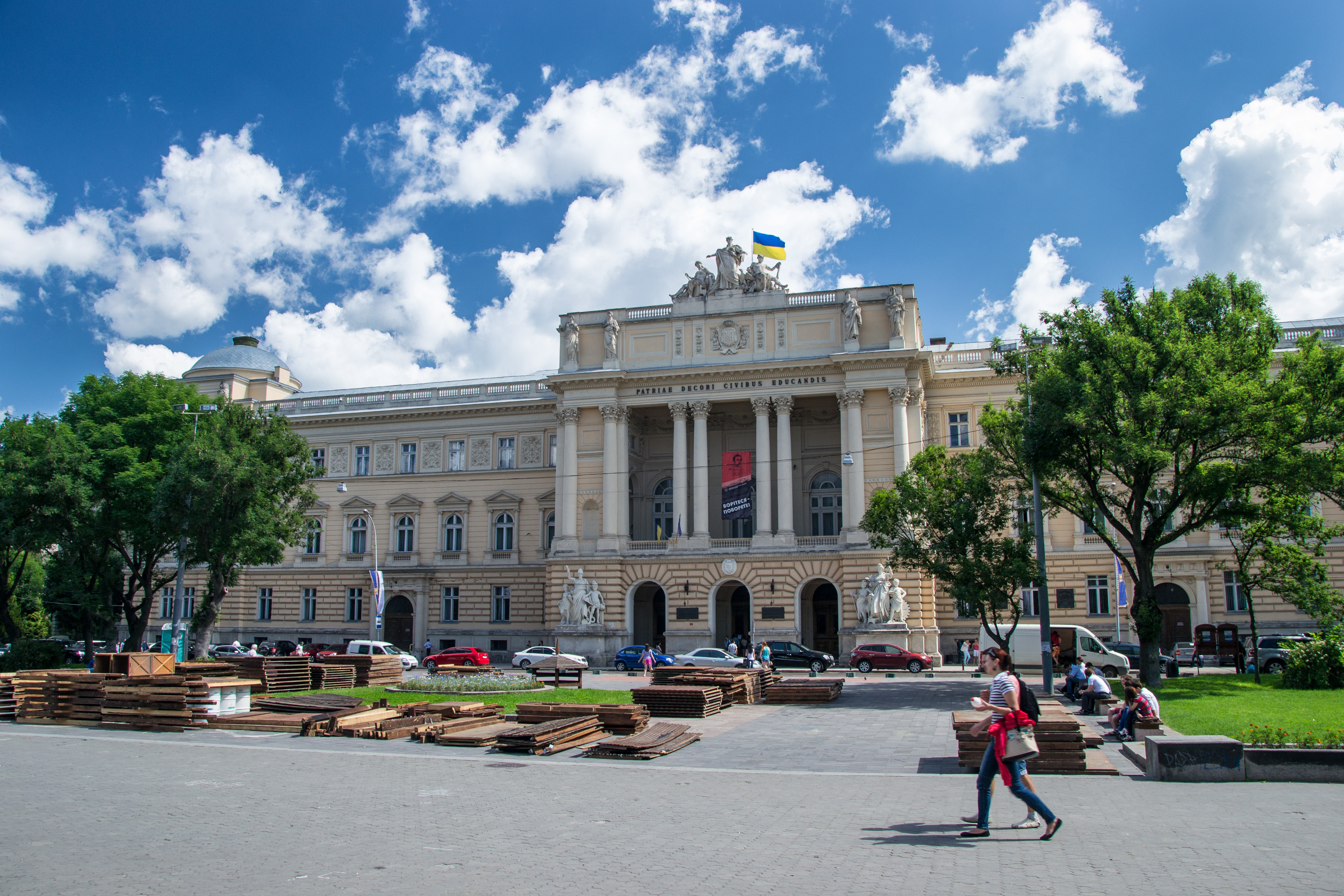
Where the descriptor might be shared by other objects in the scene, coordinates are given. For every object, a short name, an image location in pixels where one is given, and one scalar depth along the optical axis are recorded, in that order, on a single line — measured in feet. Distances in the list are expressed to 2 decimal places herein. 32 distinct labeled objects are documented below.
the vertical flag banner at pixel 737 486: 164.35
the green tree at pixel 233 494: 116.98
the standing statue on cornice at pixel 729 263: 170.19
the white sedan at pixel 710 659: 130.31
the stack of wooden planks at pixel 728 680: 88.07
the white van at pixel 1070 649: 115.44
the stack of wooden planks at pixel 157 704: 71.10
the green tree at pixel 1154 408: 87.56
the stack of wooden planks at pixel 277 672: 93.09
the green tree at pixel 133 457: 125.80
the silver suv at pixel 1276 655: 117.91
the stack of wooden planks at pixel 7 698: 80.07
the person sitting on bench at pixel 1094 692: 78.18
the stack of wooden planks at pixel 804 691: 92.94
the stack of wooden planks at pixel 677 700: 80.84
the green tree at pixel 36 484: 117.29
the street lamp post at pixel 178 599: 120.78
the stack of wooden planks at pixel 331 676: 99.40
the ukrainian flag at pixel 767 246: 165.99
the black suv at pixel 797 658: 141.08
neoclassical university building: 158.20
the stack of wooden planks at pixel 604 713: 66.54
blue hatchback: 152.25
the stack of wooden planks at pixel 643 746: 57.52
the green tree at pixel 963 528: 104.94
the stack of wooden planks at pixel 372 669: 110.11
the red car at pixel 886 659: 137.49
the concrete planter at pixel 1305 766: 44.06
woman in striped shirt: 33.17
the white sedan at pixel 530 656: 151.74
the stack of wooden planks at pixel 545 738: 59.36
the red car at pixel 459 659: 146.82
